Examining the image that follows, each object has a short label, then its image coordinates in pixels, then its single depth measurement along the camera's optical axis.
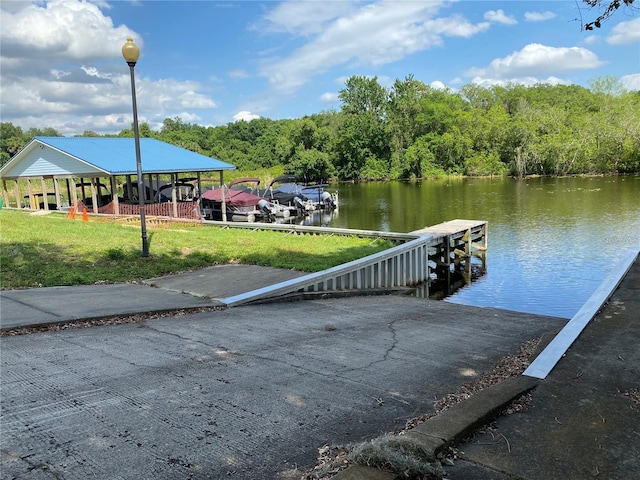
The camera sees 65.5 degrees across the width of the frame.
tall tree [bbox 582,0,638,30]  4.90
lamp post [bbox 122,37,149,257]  11.45
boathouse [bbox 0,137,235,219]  23.58
